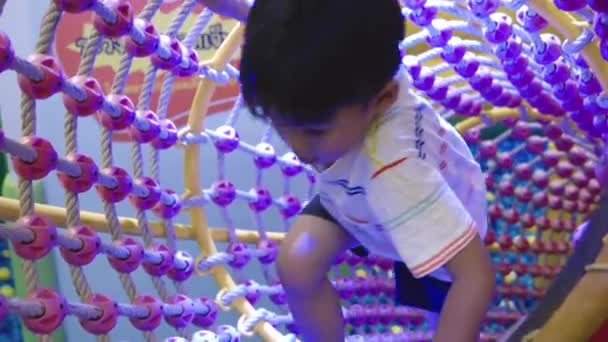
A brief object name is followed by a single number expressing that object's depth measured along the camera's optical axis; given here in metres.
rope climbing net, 2.09
